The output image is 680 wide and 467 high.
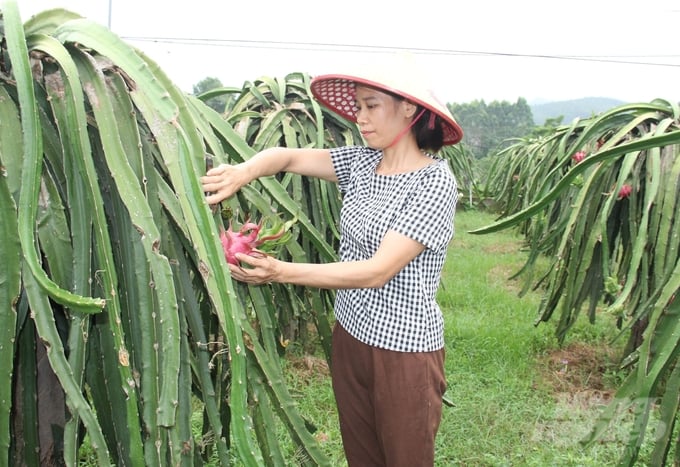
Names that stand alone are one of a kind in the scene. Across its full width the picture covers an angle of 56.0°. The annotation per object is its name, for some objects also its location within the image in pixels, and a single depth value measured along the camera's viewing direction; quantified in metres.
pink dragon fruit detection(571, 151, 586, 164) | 2.85
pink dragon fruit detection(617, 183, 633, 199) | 2.38
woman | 1.20
